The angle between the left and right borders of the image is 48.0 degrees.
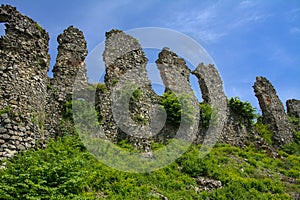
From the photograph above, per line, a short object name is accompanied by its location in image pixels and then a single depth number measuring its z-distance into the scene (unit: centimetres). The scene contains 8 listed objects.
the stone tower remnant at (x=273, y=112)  2214
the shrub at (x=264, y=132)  2175
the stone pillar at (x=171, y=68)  1994
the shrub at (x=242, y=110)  2107
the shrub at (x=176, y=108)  1748
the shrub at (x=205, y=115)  1878
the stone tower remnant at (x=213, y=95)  1911
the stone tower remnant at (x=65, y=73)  1507
